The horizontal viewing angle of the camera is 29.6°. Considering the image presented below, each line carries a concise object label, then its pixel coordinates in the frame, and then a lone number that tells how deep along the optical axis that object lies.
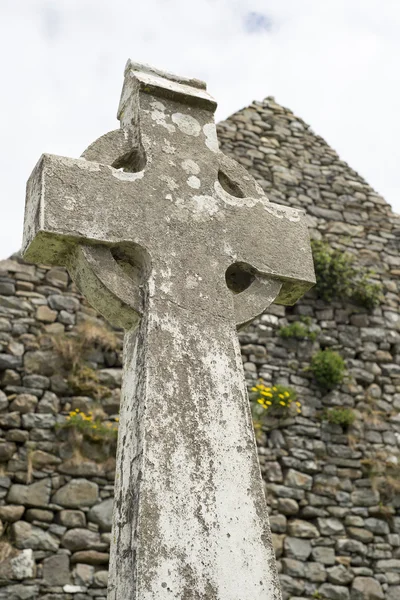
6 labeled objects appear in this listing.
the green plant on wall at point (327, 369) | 9.92
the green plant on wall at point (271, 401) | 9.38
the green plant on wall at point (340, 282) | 10.76
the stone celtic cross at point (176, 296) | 2.23
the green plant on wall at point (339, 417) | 9.70
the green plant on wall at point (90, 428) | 7.98
